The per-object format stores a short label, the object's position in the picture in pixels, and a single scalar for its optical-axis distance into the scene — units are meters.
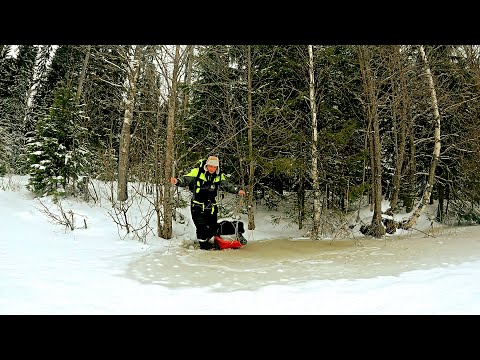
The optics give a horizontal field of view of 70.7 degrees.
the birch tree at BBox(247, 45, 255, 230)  12.00
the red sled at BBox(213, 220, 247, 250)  8.23
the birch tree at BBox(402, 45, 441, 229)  10.64
